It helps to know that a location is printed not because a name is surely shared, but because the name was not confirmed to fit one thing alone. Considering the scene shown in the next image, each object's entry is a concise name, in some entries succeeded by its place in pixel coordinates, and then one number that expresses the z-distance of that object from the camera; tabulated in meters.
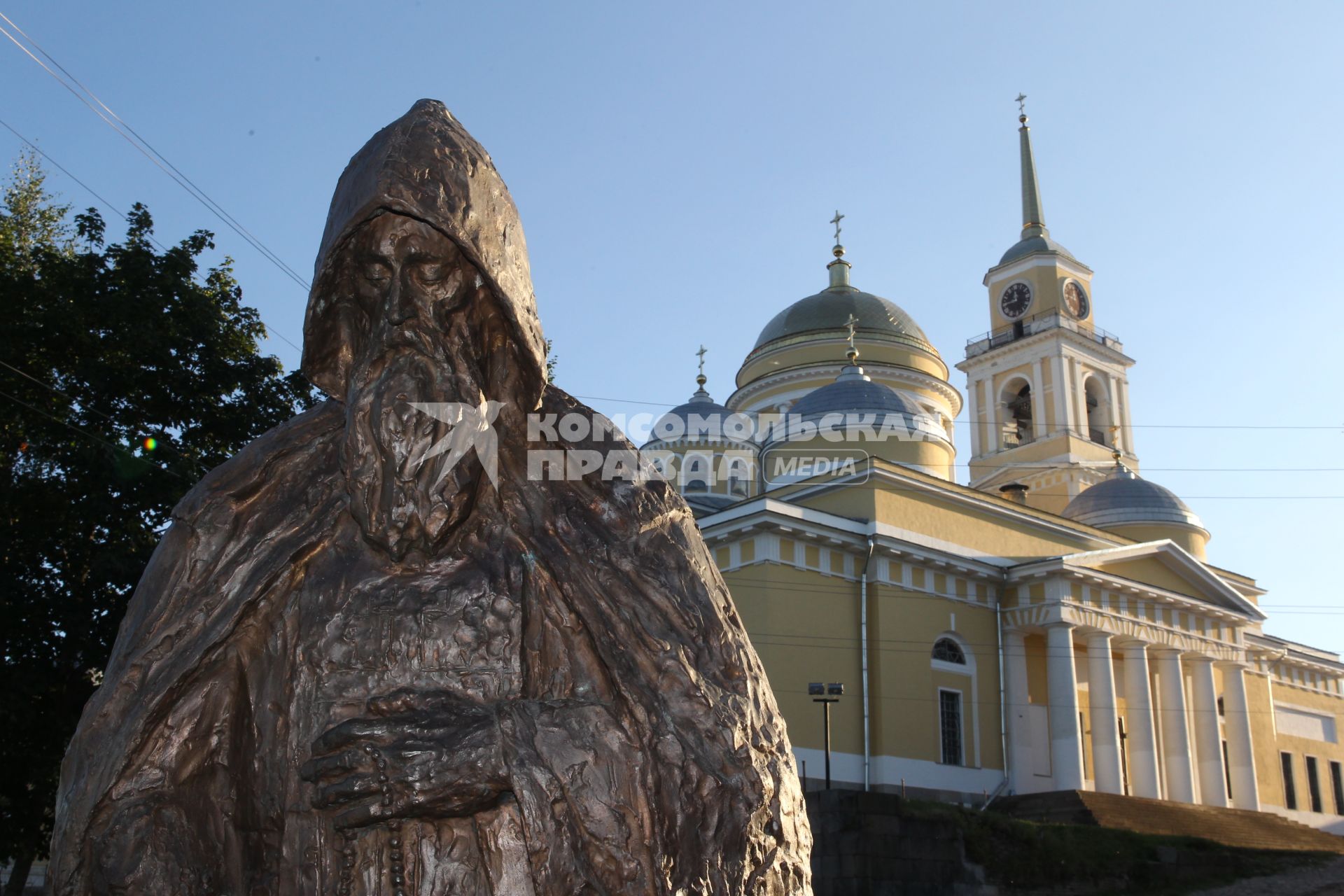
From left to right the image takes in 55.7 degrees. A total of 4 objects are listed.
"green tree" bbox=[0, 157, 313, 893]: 11.21
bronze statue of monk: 2.13
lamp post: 18.80
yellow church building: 24.48
